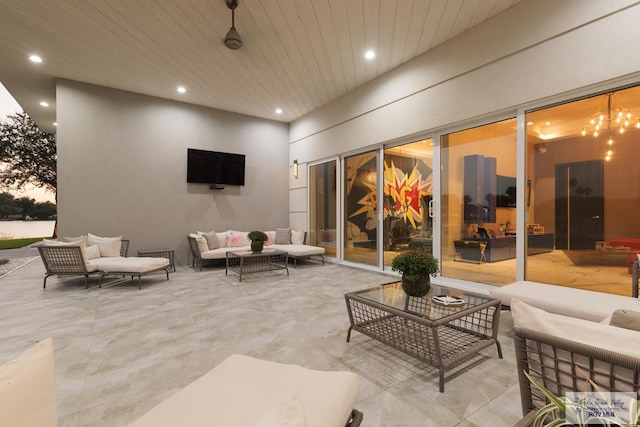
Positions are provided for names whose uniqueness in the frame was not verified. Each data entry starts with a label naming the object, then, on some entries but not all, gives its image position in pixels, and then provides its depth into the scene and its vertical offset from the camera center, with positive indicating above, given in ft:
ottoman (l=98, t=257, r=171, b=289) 15.52 -2.87
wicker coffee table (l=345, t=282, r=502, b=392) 7.18 -3.30
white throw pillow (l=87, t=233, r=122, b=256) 17.88 -1.93
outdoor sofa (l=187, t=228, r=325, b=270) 20.75 -2.43
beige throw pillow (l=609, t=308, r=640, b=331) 4.05 -1.44
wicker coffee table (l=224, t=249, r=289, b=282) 18.17 -3.39
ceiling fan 12.88 +7.57
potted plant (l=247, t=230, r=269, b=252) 18.89 -1.79
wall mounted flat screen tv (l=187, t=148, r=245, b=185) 23.54 +3.62
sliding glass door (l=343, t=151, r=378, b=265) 20.75 +0.34
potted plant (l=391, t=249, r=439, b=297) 8.78 -1.67
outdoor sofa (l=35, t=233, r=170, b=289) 15.07 -2.69
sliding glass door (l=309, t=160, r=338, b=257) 24.23 +0.56
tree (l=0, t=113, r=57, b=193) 30.37 +5.92
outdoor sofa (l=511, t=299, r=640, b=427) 3.11 -1.55
